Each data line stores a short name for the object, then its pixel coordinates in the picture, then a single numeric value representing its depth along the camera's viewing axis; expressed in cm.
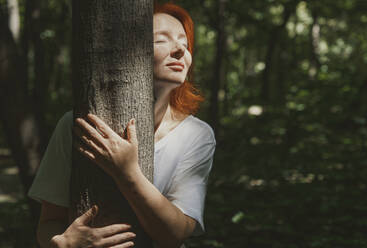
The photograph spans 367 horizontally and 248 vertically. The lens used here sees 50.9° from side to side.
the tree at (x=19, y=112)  319
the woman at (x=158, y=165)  133
